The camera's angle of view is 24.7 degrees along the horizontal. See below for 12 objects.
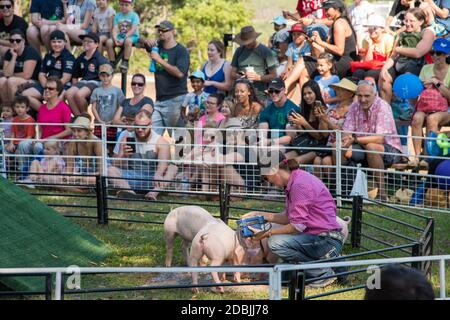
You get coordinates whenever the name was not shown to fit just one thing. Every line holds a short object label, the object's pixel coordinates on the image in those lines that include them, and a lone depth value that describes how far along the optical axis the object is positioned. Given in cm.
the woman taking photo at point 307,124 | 1344
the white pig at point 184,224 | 1041
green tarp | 990
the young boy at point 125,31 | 1706
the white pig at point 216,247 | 962
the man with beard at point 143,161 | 1385
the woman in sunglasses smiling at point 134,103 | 1480
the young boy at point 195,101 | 1455
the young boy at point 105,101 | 1525
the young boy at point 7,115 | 1523
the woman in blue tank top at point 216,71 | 1505
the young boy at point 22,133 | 1467
